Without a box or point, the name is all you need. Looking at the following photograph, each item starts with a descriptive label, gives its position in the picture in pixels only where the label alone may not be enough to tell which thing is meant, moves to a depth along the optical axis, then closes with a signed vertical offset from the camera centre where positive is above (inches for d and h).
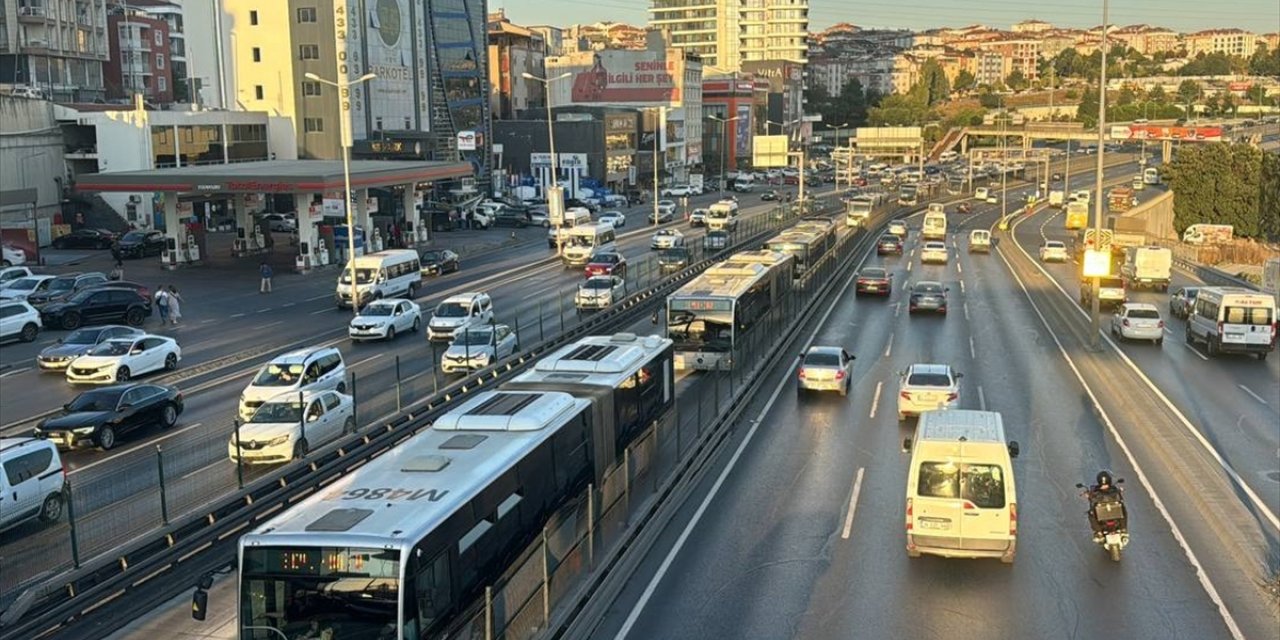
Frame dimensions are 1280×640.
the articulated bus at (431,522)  434.6 -152.0
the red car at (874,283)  1955.0 -219.1
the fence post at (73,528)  624.2 -196.2
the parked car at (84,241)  2647.6 -159.0
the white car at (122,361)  1264.8 -211.2
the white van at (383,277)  1782.7 -178.9
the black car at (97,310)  1641.2 -199.2
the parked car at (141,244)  2448.3 -158.7
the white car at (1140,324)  1491.1 -228.0
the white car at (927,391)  1011.9 -209.8
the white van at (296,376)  1032.8 -195.7
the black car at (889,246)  2670.0 -215.7
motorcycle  663.8 -213.0
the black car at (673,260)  2098.5 -187.0
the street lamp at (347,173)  1681.8 -12.1
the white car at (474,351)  1245.7 -204.4
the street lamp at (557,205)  2664.9 -103.7
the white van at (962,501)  641.0 -193.9
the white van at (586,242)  2326.5 -172.7
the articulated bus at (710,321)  1189.7 -173.0
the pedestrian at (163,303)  1671.1 -192.7
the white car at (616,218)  3164.4 -163.5
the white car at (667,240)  2561.5 -183.8
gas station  2224.4 -48.7
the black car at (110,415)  954.7 -208.8
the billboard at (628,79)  5172.2 +359.9
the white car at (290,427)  867.4 -201.3
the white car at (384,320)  1482.5 -202.9
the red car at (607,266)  1983.0 -183.7
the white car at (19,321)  1544.0 -199.2
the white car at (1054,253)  2608.3 -233.4
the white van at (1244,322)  1379.2 -211.7
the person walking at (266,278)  1998.0 -191.8
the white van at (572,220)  2810.0 -155.1
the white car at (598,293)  1691.4 -195.9
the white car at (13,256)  2251.6 -162.7
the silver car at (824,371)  1133.7 -212.3
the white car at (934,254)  2539.4 -223.8
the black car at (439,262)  2236.7 -192.7
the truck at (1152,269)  2121.1 -223.4
